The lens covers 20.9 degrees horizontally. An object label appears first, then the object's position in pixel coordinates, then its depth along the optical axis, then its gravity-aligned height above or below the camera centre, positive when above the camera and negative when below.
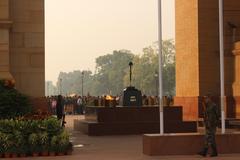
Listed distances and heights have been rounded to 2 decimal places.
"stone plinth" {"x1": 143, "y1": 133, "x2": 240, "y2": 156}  18.50 -1.03
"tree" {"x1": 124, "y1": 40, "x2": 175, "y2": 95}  119.50 +7.58
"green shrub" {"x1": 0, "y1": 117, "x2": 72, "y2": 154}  18.52 -0.80
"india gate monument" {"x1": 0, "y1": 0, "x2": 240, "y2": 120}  34.72 +2.98
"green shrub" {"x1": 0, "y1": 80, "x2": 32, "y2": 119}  20.12 +0.19
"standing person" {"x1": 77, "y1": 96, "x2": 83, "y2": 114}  65.94 +0.38
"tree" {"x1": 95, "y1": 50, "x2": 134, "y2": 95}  174.88 +9.48
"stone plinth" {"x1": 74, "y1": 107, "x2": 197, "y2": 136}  29.22 -0.60
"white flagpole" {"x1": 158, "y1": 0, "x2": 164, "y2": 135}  18.72 +1.75
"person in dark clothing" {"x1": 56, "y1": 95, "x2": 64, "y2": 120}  30.57 +0.09
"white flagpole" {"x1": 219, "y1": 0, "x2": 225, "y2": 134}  19.13 +1.24
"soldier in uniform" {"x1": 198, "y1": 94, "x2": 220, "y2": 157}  18.22 -0.48
